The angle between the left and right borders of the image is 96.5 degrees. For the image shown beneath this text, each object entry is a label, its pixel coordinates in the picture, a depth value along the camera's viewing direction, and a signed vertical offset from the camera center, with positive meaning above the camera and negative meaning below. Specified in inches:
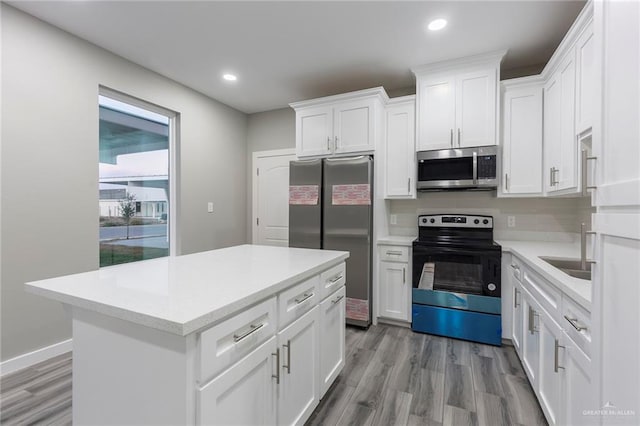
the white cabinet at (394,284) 115.6 -30.2
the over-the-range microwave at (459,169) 106.9 +16.5
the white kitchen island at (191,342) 34.1 -18.6
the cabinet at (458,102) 106.0 +42.0
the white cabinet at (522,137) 102.9 +27.2
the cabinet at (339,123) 120.3 +38.8
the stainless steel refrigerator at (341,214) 116.9 -1.5
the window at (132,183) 110.7 +11.4
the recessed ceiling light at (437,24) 88.2 +58.7
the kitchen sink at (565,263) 78.4 -14.5
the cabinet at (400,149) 121.7 +26.6
